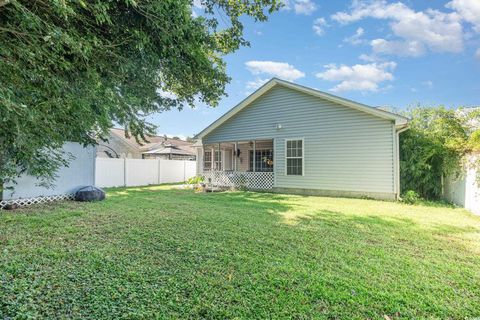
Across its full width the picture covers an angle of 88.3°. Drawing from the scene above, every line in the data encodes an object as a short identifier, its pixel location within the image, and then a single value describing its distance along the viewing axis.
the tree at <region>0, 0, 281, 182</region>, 3.24
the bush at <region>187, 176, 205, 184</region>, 13.93
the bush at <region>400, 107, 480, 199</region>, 8.88
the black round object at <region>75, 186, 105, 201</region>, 8.42
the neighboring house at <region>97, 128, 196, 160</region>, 22.73
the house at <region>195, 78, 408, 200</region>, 9.66
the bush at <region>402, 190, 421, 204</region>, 8.98
